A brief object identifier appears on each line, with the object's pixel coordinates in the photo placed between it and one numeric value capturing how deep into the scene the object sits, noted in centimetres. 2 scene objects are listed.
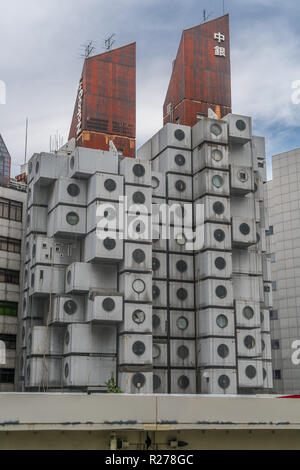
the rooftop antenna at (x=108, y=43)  8844
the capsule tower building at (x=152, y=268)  6100
